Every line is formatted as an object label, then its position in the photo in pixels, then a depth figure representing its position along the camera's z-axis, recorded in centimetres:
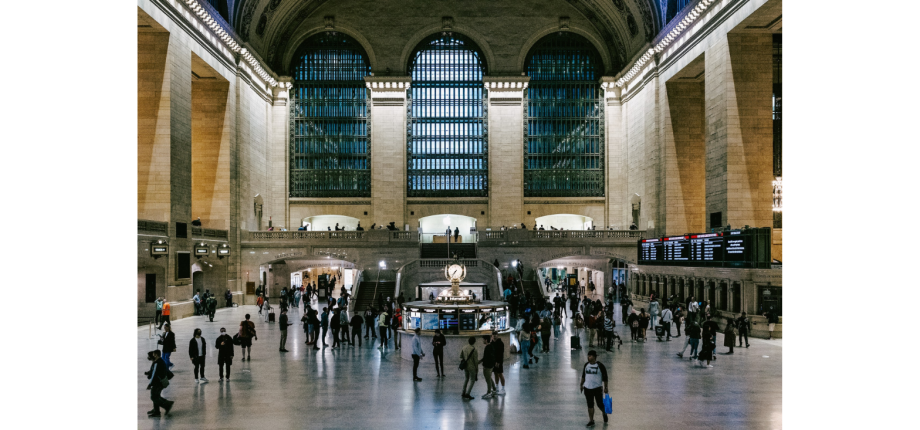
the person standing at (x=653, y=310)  2204
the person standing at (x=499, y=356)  1131
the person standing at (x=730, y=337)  1648
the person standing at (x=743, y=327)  1775
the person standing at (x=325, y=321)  1827
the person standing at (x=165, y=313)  2099
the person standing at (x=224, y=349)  1277
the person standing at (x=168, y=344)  1228
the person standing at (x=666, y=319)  1875
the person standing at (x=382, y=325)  1683
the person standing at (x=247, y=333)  1523
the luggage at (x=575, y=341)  1658
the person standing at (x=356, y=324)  1772
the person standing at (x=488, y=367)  1131
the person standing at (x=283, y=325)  1686
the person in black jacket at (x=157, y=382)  1012
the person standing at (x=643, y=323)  1878
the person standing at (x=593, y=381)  955
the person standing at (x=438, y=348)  1322
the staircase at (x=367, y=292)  2831
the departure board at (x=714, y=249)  2048
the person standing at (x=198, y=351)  1242
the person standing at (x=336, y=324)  1750
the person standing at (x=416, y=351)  1280
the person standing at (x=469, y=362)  1130
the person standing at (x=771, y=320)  1931
